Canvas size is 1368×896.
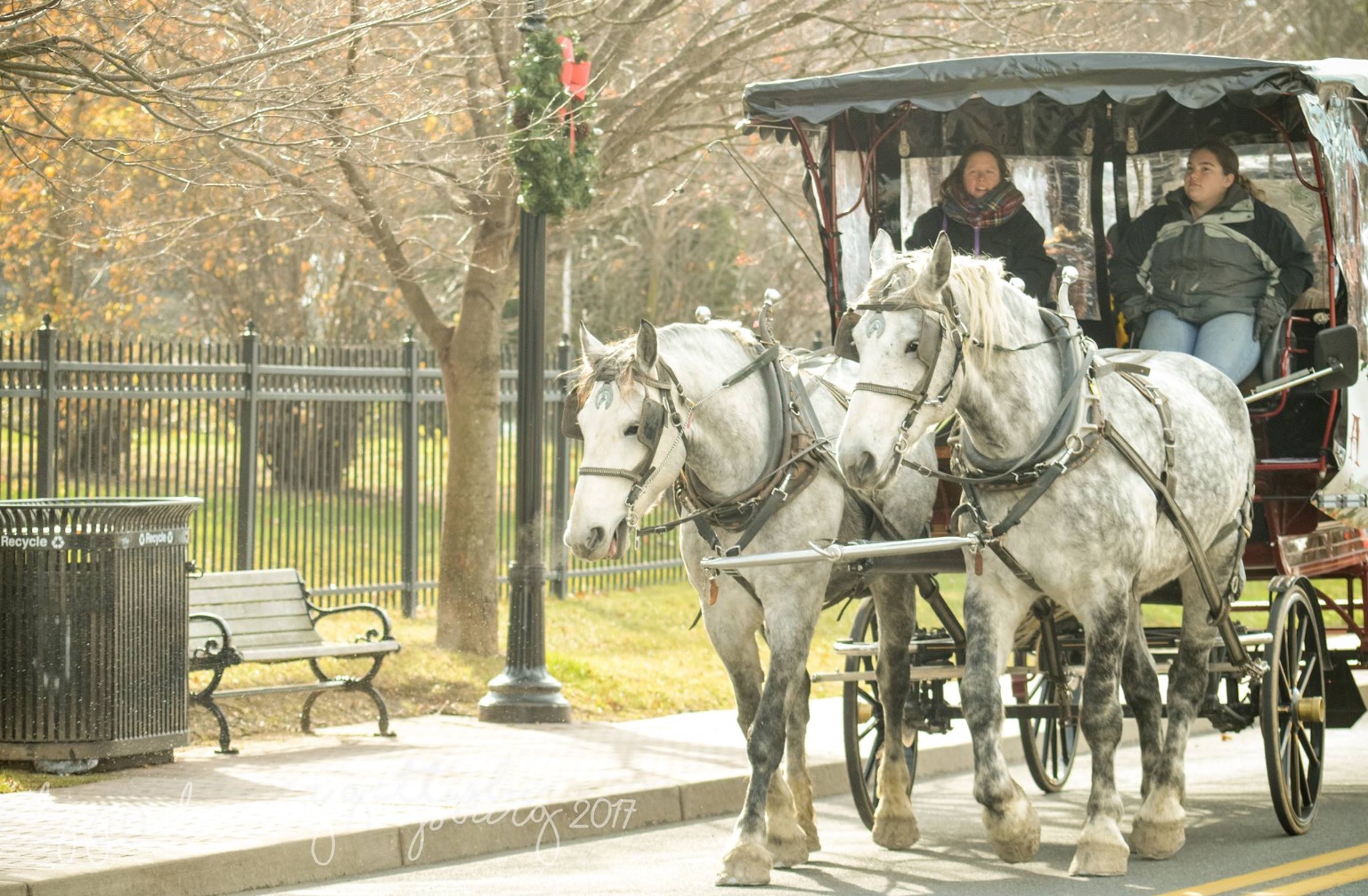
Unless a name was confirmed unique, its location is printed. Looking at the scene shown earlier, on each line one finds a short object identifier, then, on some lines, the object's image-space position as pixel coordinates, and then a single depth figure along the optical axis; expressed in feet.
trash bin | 56.54
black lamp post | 71.61
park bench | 64.54
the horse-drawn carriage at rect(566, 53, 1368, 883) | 44.62
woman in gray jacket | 56.39
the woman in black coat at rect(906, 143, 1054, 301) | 59.88
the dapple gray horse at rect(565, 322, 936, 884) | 44.83
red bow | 70.85
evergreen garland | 70.49
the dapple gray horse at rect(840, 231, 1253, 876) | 43.04
